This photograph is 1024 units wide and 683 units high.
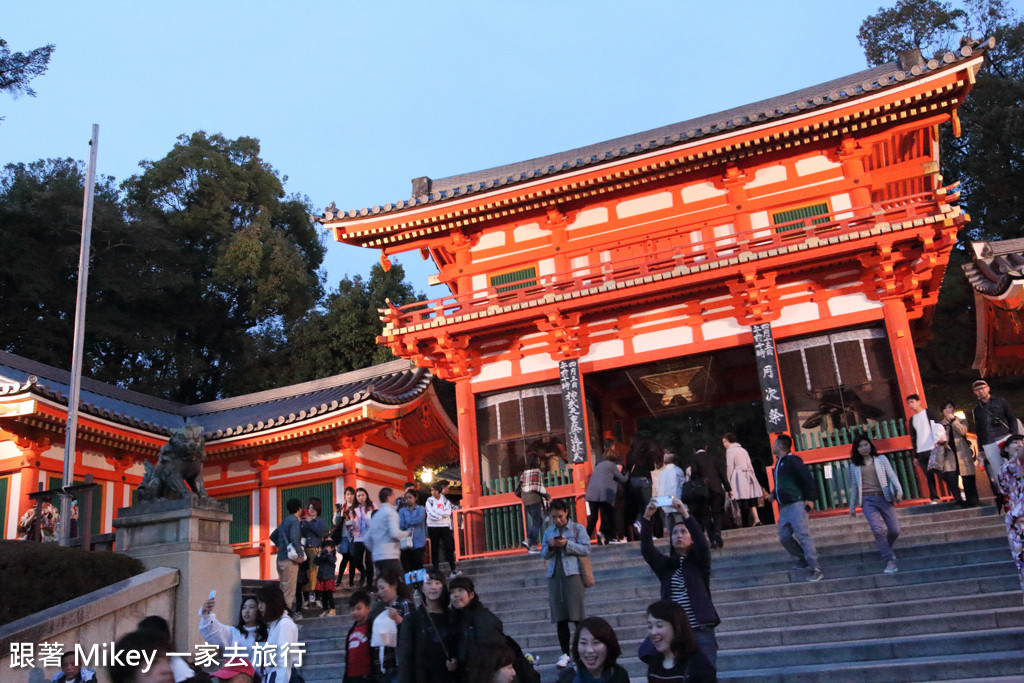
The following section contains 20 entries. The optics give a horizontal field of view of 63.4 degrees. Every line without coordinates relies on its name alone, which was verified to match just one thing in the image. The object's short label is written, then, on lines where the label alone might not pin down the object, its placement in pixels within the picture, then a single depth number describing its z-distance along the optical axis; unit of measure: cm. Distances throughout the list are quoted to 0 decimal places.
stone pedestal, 836
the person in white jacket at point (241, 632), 579
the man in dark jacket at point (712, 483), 1065
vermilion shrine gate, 1370
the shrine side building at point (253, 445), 1567
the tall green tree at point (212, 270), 2977
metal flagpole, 1121
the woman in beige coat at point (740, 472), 1147
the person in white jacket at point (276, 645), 545
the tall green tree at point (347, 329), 2792
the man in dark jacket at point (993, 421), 952
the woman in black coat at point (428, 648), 484
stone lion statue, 907
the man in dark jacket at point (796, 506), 854
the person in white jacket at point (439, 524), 1134
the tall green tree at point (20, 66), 1166
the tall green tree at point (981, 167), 2222
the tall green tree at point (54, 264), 2684
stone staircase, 641
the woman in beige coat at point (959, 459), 1045
